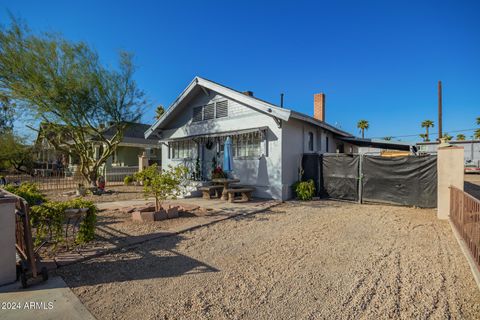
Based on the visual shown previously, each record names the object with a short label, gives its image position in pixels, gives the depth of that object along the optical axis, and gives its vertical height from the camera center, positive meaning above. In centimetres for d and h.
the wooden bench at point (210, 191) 1065 -137
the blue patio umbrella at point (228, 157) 1069 +8
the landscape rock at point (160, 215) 664 -150
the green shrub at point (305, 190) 1020 -127
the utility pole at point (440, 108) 1766 +359
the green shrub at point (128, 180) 1614 -137
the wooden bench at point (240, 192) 984 -133
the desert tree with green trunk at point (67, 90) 1001 +296
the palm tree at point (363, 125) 5791 +784
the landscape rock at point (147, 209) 706 -141
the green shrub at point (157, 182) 664 -63
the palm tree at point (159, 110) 3534 +684
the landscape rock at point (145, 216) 656 -151
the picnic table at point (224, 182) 1015 -94
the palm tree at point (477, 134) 4854 +496
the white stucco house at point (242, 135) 1025 +111
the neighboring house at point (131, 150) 2038 +70
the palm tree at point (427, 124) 5512 +775
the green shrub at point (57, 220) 429 -109
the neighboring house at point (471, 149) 2988 +127
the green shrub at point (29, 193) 598 -85
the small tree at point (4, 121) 2072 +315
